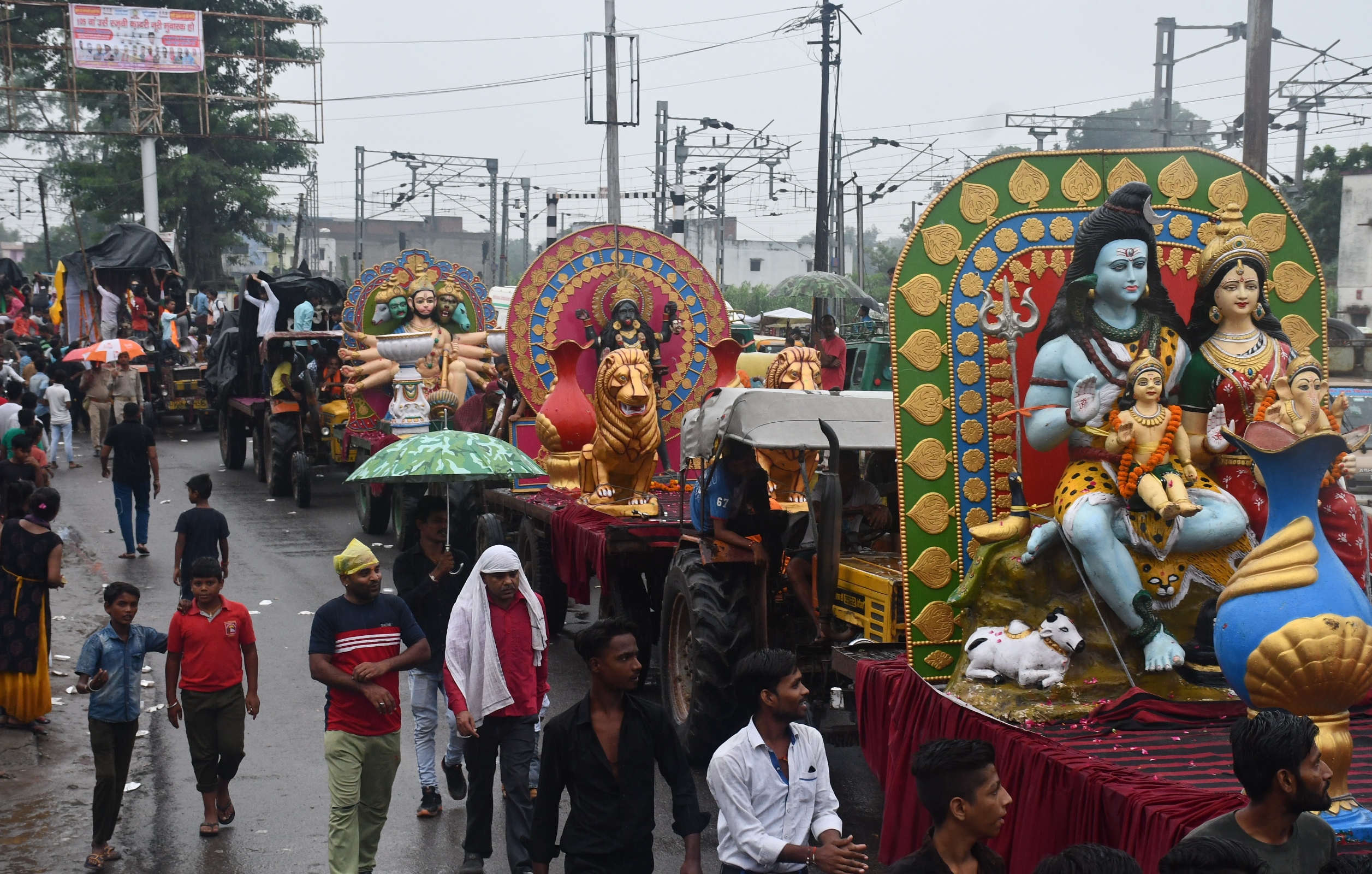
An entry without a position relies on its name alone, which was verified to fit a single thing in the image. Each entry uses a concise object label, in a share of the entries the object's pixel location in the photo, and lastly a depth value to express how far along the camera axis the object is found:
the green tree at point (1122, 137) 53.88
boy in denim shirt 6.78
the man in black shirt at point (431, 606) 7.24
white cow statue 6.00
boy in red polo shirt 6.98
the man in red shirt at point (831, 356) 17.08
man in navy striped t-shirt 6.13
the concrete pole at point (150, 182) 37.69
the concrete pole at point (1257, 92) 14.38
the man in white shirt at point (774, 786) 4.31
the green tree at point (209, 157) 40.16
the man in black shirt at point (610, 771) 4.67
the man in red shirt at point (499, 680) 6.24
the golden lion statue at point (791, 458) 9.15
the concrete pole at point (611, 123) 28.08
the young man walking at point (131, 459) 14.17
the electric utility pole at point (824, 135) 24.62
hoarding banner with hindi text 36.91
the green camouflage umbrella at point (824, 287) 22.45
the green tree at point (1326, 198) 36.09
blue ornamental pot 4.75
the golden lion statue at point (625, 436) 11.12
